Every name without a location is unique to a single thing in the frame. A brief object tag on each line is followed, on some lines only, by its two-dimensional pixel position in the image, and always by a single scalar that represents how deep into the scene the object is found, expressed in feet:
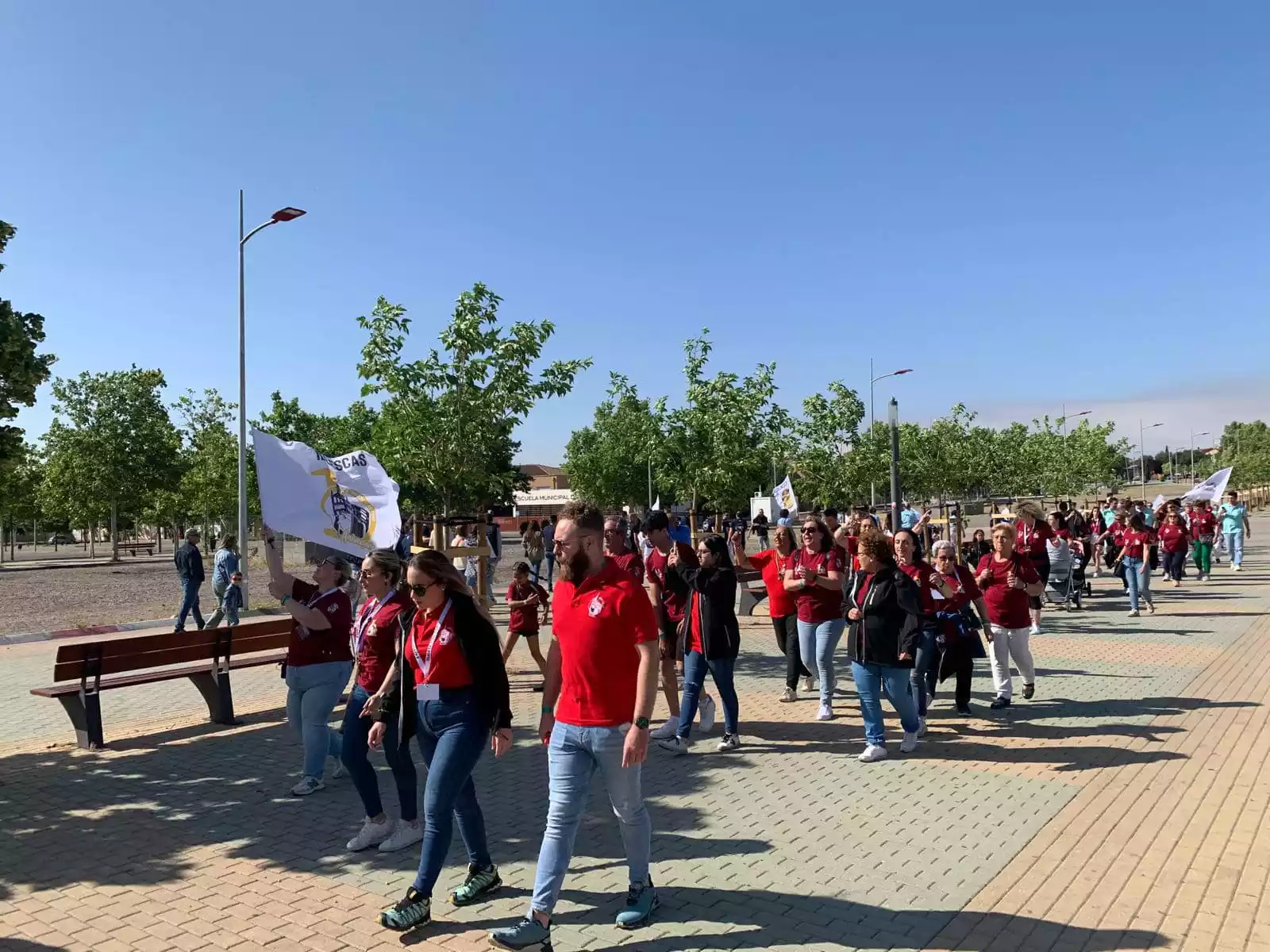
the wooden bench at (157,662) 24.84
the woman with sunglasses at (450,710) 13.74
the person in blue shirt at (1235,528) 76.07
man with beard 12.81
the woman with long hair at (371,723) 17.04
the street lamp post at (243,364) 61.36
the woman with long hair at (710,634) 23.21
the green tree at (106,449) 131.13
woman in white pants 27.73
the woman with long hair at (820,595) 25.94
